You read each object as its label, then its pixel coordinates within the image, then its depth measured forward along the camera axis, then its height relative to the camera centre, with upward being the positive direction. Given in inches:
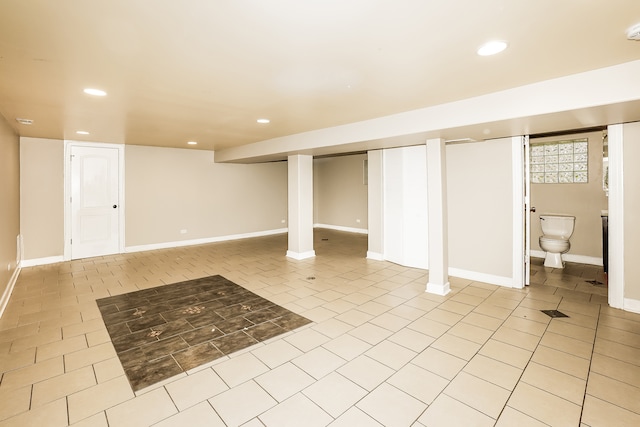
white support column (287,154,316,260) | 237.9 +8.3
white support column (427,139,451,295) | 156.3 -1.1
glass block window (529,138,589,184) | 213.5 +37.8
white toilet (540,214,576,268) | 196.5 -16.4
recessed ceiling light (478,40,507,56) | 76.6 +43.7
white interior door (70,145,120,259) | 238.1 +13.4
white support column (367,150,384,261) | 232.1 +7.0
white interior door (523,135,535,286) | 164.7 -0.5
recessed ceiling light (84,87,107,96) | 113.8 +48.5
